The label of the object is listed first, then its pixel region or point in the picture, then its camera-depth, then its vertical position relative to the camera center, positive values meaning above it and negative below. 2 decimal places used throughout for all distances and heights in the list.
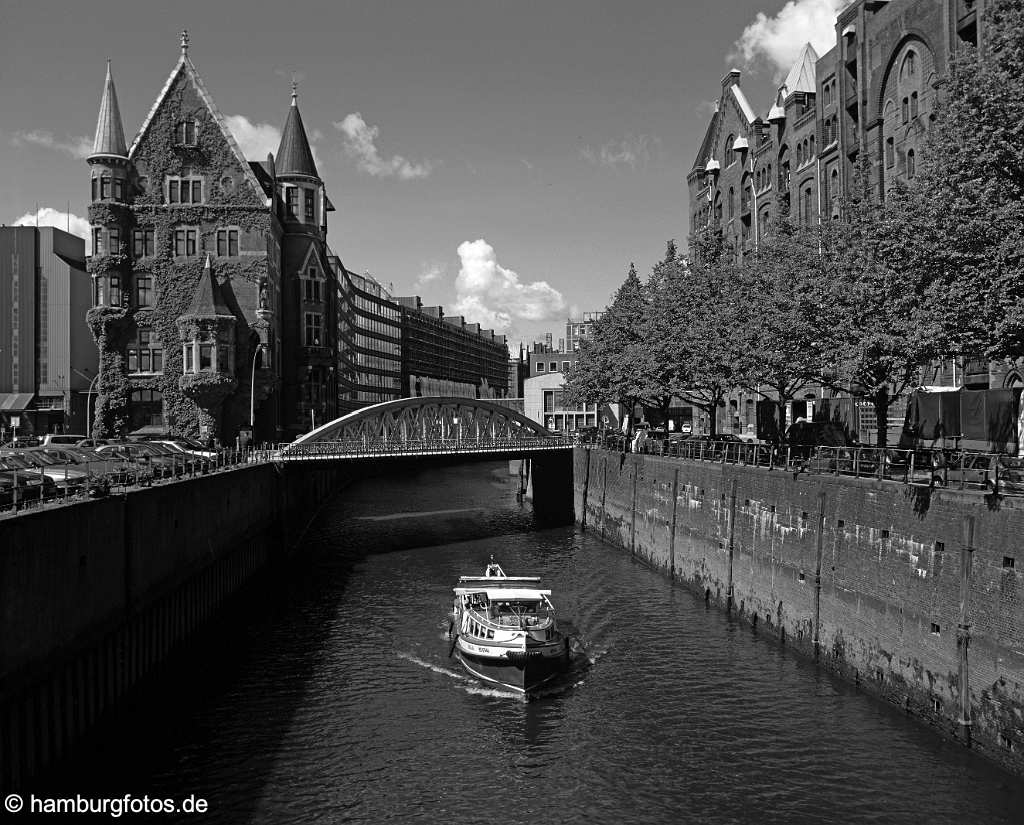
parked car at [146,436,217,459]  58.39 -0.77
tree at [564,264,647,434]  75.62 +7.57
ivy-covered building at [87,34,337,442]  79.94 +15.66
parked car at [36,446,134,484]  34.19 -1.21
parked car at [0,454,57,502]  26.59 -1.52
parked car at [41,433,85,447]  70.60 -0.29
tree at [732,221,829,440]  42.53 +5.98
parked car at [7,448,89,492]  28.91 -1.41
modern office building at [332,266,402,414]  142.38 +16.98
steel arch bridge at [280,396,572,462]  64.81 -0.26
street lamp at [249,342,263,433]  71.00 +3.69
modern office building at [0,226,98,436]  131.25 +15.69
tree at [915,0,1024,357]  27.34 +7.36
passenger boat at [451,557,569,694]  32.91 -7.69
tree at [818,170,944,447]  30.34 +5.21
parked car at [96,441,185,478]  39.25 -1.12
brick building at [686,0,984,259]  55.44 +23.68
